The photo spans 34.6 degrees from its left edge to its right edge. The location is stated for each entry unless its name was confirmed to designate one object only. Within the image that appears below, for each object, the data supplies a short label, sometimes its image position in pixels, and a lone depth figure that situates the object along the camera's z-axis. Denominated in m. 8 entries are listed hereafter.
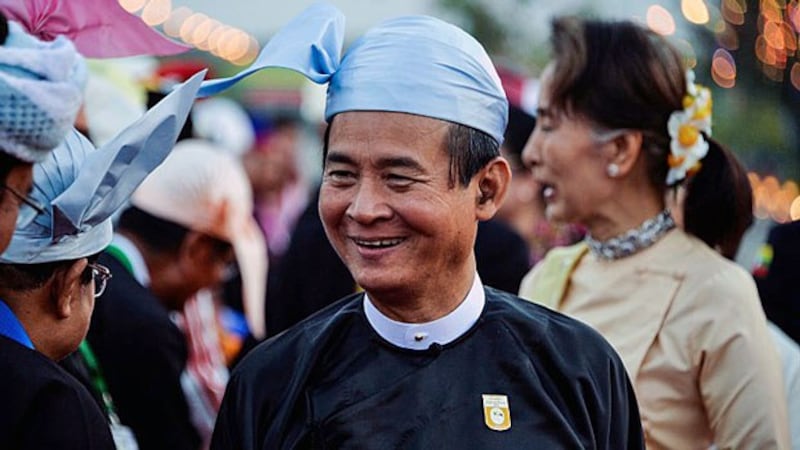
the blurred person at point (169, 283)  4.28
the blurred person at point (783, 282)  4.90
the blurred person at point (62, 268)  2.44
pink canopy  3.20
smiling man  2.84
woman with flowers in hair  3.76
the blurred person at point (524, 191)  6.90
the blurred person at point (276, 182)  10.62
